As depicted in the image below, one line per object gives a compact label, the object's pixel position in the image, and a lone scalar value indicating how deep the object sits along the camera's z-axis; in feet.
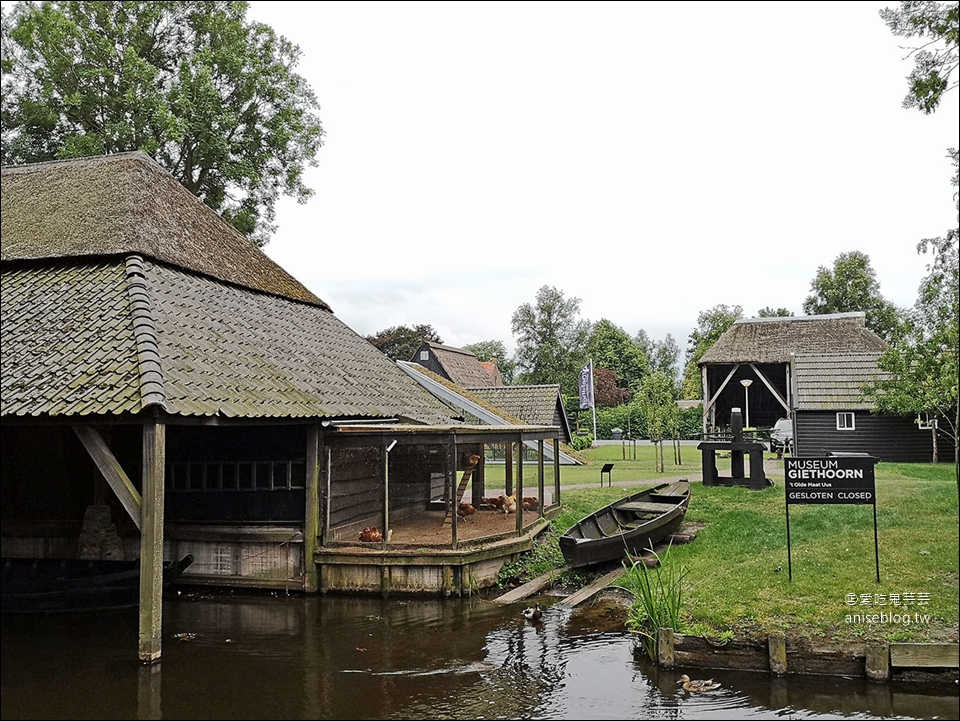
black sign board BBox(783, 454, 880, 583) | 34.91
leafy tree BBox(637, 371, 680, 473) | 90.33
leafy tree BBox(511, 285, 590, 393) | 175.32
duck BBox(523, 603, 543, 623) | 37.58
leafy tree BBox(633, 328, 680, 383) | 282.56
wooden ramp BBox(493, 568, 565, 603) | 41.22
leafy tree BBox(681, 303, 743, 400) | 187.83
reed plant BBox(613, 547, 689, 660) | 31.19
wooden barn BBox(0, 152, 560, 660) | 36.76
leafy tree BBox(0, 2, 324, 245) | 75.36
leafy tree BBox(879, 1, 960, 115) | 33.81
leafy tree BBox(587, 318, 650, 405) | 196.95
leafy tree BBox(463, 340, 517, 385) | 261.24
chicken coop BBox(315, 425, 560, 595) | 41.91
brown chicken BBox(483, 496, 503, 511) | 58.85
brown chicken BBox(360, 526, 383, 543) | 44.01
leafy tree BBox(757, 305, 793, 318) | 185.20
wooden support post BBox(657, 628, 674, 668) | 29.93
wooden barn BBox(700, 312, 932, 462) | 91.86
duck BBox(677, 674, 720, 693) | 27.68
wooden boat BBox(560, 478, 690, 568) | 43.39
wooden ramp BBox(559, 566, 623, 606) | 40.47
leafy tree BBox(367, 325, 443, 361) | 192.74
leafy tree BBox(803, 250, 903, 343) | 153.89
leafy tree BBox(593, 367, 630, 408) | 180.24
